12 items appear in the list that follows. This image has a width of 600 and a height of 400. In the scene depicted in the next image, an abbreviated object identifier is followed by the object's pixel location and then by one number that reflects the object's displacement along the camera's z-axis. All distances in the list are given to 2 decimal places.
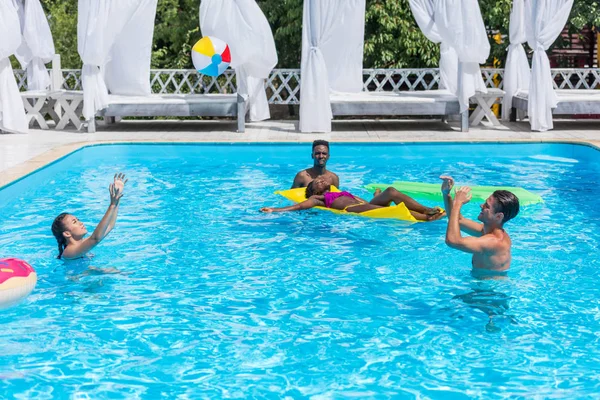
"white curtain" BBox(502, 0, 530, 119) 14.83
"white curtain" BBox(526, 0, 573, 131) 13.30
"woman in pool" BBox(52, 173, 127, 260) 6.37
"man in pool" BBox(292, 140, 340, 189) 8.97
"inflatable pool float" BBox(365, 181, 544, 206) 8.93
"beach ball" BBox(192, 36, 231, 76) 13.24
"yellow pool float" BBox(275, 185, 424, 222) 8.08
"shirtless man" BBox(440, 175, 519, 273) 5.57
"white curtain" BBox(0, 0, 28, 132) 13.18
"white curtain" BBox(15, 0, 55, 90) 15.12
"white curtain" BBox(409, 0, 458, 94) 14.16
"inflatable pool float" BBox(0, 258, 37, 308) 5.47
